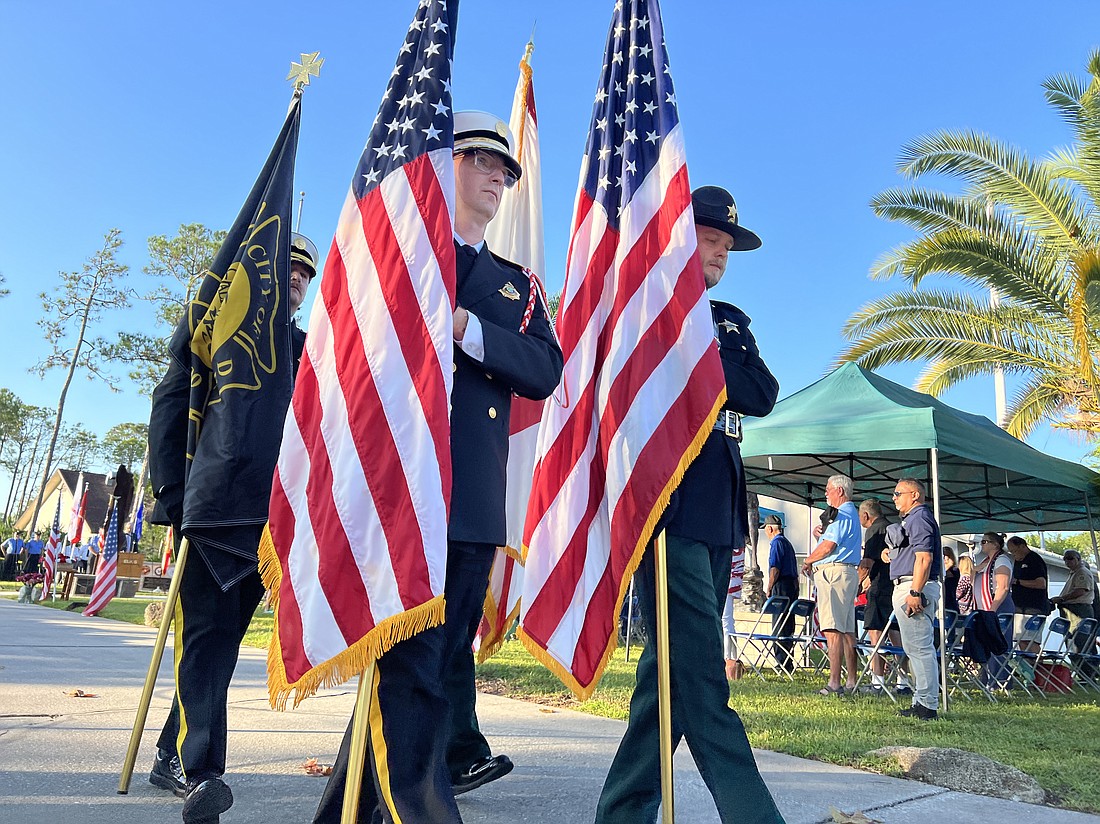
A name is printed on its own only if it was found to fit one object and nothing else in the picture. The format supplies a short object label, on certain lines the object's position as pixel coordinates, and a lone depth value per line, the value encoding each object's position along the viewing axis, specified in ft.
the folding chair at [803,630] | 30.94
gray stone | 13.32
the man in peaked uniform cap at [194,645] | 9.78
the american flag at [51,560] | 69.82
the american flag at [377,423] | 7.90
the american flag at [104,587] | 51.21
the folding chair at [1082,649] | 35.04
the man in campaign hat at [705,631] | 8.54
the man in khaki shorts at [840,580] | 26.78
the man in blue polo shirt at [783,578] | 34.60
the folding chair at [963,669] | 29.77
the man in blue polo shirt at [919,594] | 22.40
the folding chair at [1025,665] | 31.96
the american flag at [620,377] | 10.21
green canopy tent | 28.04
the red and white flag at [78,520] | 76.89
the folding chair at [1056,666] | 34.06
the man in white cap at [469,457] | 7.31
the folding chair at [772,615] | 30.07
